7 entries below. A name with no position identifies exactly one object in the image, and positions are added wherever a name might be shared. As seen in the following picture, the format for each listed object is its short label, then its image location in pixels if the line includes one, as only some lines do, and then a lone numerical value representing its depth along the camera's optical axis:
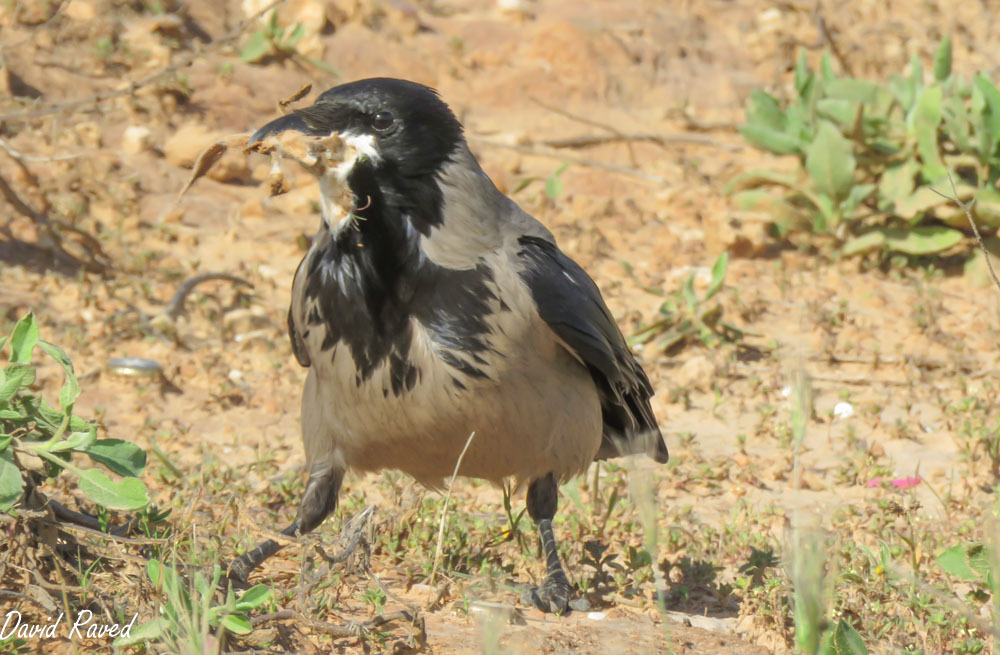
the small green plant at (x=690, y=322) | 12.94
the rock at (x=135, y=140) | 15.77
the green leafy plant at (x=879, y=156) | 14.16
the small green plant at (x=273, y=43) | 17.59
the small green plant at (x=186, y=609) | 5.74
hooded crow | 7.25
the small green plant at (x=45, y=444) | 6.42
